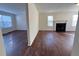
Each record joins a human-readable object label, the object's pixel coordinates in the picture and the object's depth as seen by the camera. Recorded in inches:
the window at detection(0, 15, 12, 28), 139.0
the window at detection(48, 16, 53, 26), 180.2
